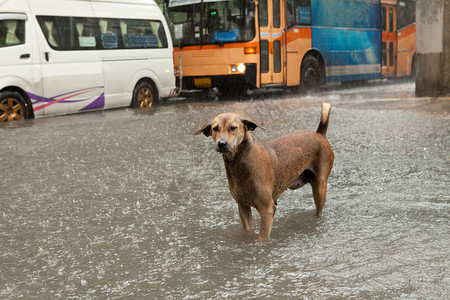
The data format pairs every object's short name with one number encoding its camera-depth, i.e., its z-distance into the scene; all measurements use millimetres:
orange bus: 16375
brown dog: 3705
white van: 12086
